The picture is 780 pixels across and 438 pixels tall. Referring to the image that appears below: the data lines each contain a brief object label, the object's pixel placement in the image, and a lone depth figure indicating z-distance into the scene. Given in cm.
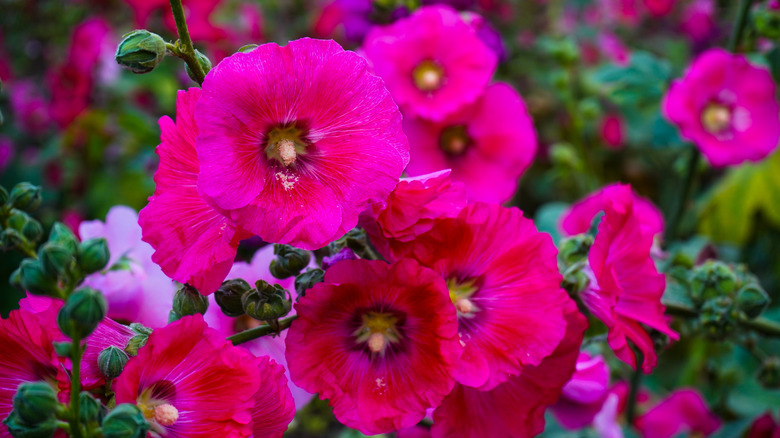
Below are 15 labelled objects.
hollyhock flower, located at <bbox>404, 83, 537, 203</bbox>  94
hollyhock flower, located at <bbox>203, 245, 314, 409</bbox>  56
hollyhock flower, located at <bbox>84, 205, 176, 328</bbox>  58
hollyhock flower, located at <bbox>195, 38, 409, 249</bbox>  42
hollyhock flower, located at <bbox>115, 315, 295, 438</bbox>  42
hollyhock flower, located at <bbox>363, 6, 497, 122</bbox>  88
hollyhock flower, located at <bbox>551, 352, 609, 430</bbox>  72
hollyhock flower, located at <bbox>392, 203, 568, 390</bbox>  48
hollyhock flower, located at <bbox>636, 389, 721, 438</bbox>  98
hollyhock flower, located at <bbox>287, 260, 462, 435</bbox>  45
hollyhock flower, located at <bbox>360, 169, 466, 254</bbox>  45
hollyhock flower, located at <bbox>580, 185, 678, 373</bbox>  51
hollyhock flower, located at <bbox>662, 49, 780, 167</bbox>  100
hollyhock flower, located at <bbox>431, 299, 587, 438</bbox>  51
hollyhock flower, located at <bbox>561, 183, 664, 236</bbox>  83
